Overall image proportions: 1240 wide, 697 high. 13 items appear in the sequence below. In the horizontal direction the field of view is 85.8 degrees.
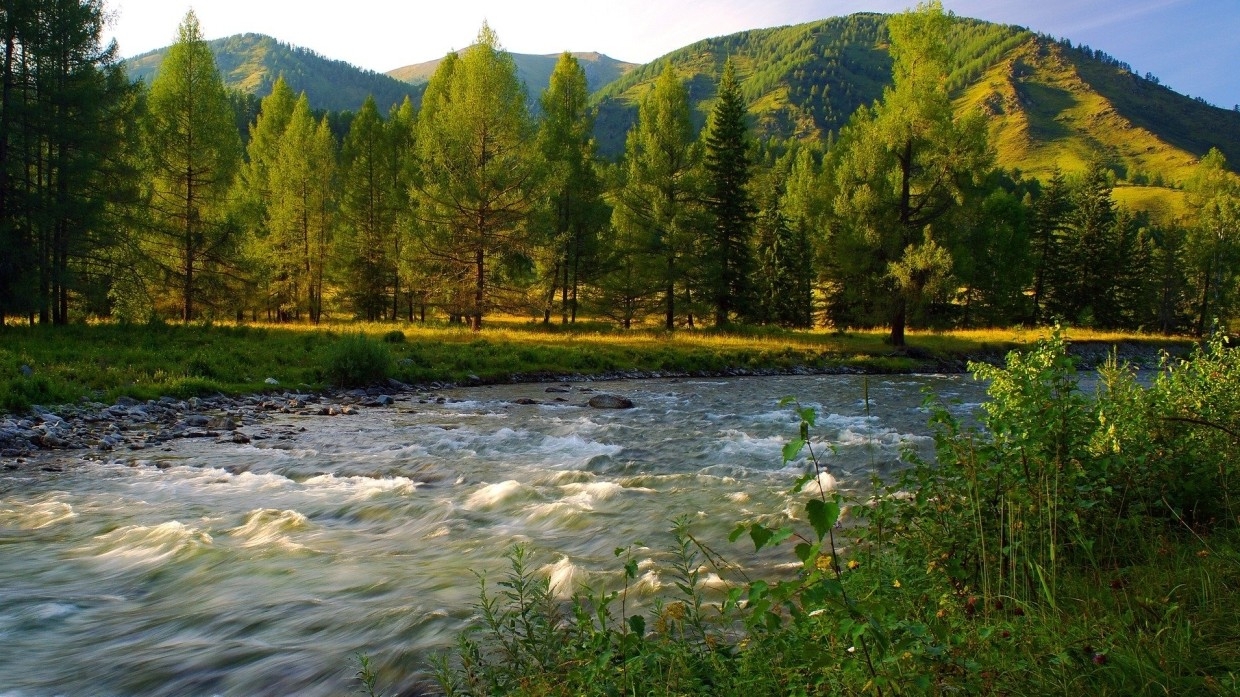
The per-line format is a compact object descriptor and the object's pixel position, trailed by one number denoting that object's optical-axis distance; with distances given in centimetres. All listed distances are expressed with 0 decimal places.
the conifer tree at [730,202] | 3719
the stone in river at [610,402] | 1658
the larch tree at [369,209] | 3934
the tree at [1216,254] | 5269
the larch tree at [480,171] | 2950
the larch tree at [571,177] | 3528
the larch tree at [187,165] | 2838
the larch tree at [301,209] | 3666
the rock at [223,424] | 1291
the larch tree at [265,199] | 3541
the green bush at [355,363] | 1852
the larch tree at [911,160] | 2873
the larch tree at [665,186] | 3406
